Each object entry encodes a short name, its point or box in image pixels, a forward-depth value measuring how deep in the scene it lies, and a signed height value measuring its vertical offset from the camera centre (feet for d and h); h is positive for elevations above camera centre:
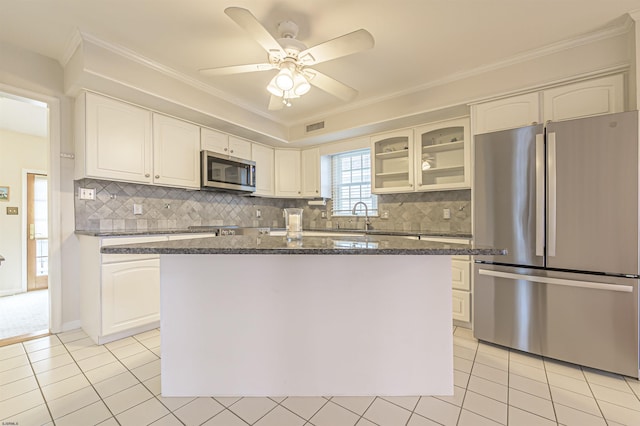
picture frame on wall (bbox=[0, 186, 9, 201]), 13.15 +0.95
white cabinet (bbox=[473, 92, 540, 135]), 8.04 +2.89
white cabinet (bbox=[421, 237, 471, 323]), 8.85 -2.34
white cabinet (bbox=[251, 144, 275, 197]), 13.44 +2.11
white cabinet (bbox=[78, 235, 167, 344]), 7.70 -2.22
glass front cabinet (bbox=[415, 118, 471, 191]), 10.05 +2.10
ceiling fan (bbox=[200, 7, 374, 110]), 5.32 +3.31
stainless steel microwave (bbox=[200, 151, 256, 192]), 10.85 +1.62
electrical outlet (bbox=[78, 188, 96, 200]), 8.84 +0.62
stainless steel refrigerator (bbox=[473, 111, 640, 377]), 6.09 -0.66
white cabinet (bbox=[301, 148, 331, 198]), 13.97 +1.88
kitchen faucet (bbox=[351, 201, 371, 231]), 12.97 -0.18
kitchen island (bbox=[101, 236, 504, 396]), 5.32 -2.12
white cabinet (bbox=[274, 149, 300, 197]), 14.38 +2.00
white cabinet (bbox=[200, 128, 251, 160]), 11.19 +2.85
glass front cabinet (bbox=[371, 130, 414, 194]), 11.39 +2.10
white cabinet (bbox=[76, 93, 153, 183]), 8.14 +2.21
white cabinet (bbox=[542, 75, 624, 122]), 7.07 +2.91
